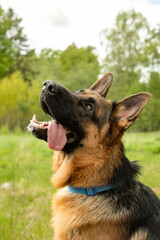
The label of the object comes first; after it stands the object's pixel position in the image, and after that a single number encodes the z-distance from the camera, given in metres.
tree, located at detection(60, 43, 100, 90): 20.64
